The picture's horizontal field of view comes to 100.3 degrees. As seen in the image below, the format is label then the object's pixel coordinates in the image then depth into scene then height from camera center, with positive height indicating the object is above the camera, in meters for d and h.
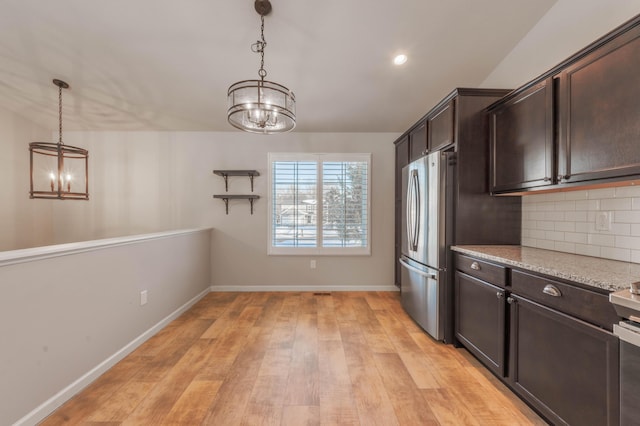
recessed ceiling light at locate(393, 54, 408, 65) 2.69 +1.55
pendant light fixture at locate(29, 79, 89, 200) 3.88 +0.64
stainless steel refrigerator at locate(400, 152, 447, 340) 2.45 -0.31
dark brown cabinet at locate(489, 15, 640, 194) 1.37 +0.56
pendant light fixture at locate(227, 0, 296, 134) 1.69 +0.67
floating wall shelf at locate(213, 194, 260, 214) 3.99 +0.21
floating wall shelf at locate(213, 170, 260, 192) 3.93 +0.57
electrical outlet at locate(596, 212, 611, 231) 1.78 -0.07
